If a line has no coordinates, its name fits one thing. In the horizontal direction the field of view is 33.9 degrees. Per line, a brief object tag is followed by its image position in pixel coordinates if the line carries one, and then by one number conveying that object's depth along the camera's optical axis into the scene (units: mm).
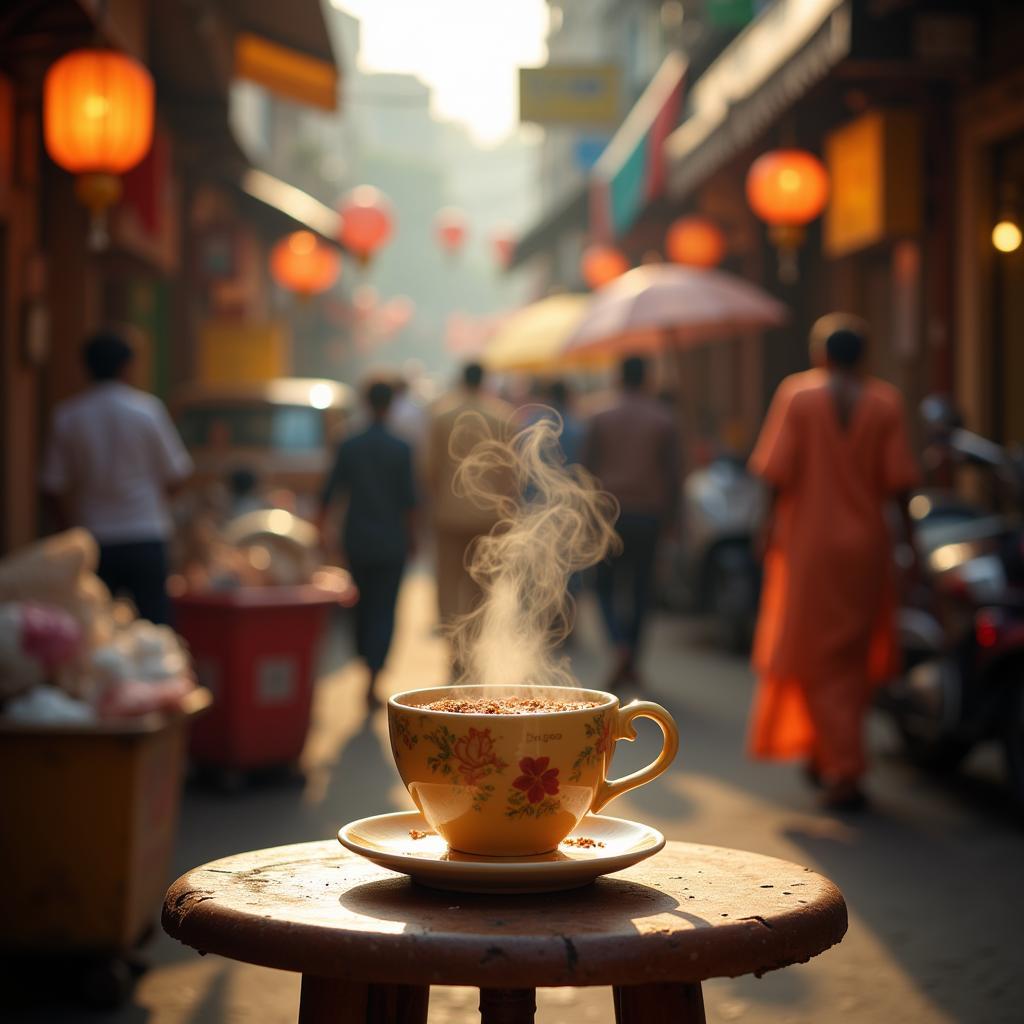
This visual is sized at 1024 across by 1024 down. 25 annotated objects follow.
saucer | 1921
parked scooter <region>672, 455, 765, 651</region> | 11766
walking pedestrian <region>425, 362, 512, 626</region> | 9961
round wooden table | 1743
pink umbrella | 12477
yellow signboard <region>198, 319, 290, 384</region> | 20484
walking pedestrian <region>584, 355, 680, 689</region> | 9906
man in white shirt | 6691
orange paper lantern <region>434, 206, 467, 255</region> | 39719
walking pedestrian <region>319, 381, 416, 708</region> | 9266
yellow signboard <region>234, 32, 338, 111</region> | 15070
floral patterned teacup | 1985
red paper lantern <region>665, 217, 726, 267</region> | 17281
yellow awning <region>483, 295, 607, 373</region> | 18172
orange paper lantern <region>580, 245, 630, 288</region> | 22906
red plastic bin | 7238
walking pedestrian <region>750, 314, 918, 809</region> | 6734
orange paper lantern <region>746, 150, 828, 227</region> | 12297
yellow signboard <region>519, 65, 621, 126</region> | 23406
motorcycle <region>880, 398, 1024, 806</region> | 6508
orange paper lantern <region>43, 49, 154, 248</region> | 8352
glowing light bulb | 10664
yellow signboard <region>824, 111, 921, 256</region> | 11641
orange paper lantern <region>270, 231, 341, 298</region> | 21578
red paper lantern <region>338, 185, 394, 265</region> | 25297
